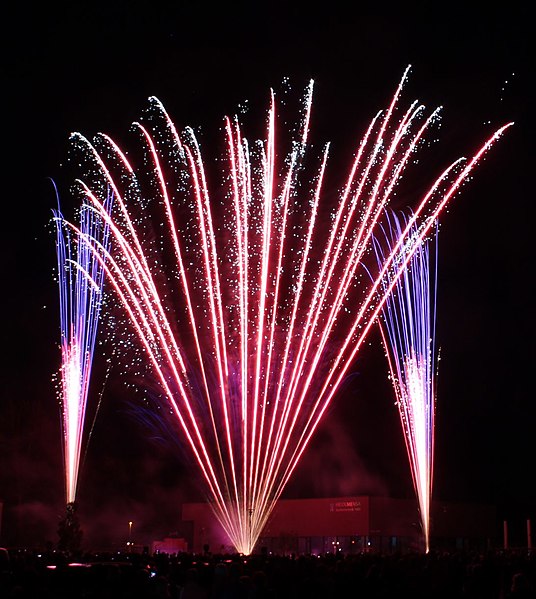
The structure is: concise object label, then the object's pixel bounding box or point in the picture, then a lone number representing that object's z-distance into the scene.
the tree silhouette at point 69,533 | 32.31
